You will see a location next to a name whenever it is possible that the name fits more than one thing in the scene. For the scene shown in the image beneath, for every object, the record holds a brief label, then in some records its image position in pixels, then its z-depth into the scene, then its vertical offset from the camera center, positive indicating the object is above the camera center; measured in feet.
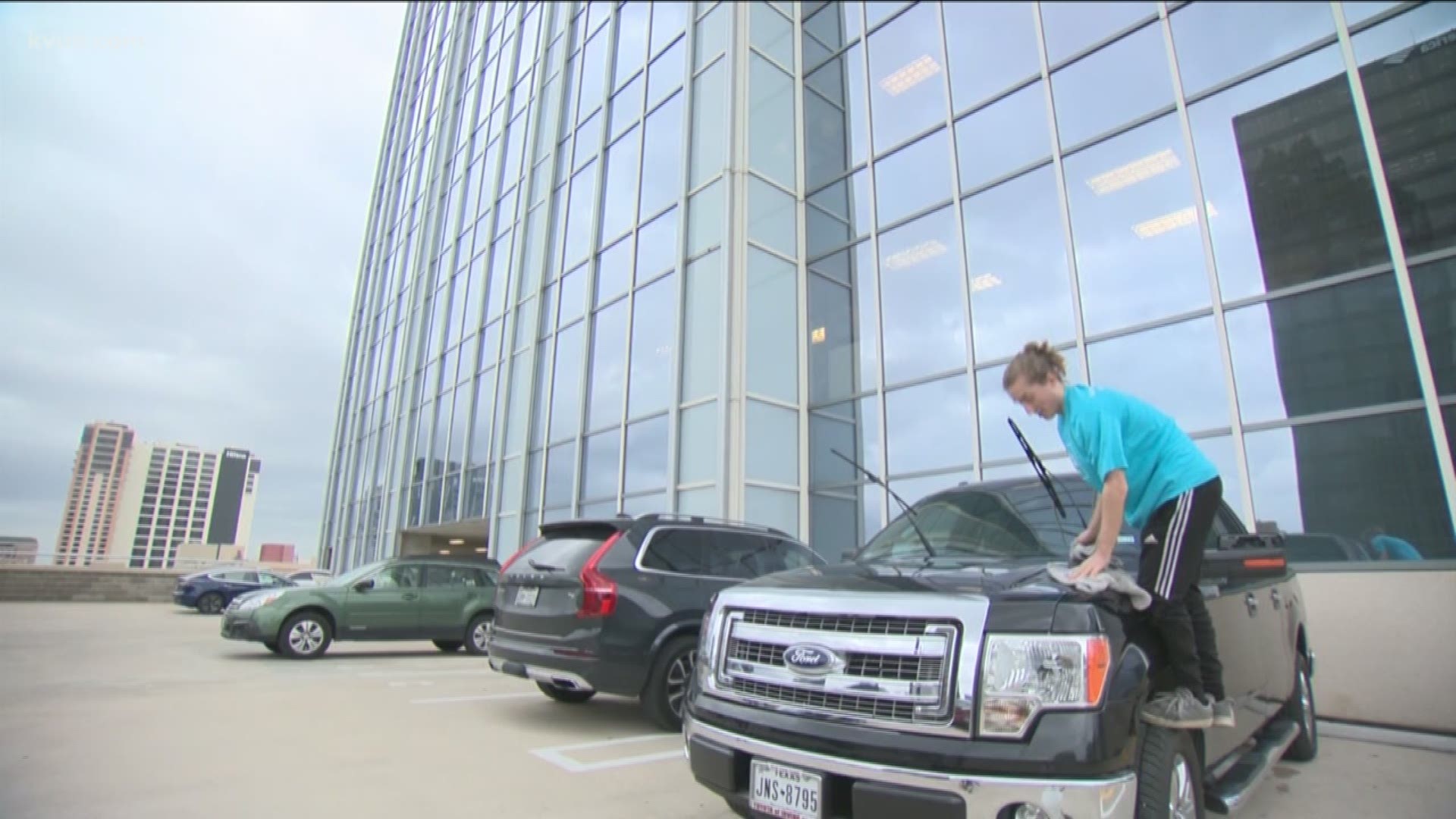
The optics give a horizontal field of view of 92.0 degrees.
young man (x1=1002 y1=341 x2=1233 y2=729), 8.59 +0.84
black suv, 17.12 -1.03
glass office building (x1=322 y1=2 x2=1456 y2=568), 22.94 +13.89
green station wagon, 30.14 -2.03
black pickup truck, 7.20 -1.53
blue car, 61.82 -2.28
